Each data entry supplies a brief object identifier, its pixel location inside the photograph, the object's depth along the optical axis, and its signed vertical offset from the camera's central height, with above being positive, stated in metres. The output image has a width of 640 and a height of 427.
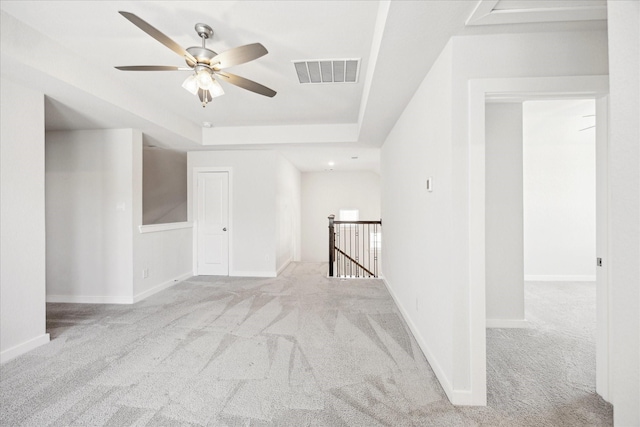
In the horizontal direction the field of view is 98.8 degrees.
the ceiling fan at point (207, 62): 1.87 +1.14
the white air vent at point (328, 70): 2.65 +1.47
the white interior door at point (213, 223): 5.40 -0.16
